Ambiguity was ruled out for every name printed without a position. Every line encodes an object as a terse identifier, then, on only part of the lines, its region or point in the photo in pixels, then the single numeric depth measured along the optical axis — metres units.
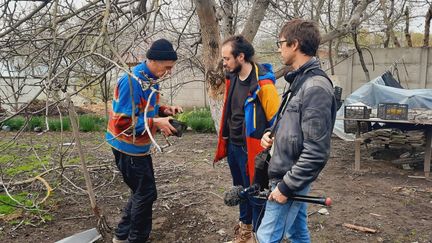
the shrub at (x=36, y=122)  9.85
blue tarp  6.93
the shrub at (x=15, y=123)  9.80
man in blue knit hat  3.02
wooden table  5.52
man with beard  3.04
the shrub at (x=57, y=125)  9.66
